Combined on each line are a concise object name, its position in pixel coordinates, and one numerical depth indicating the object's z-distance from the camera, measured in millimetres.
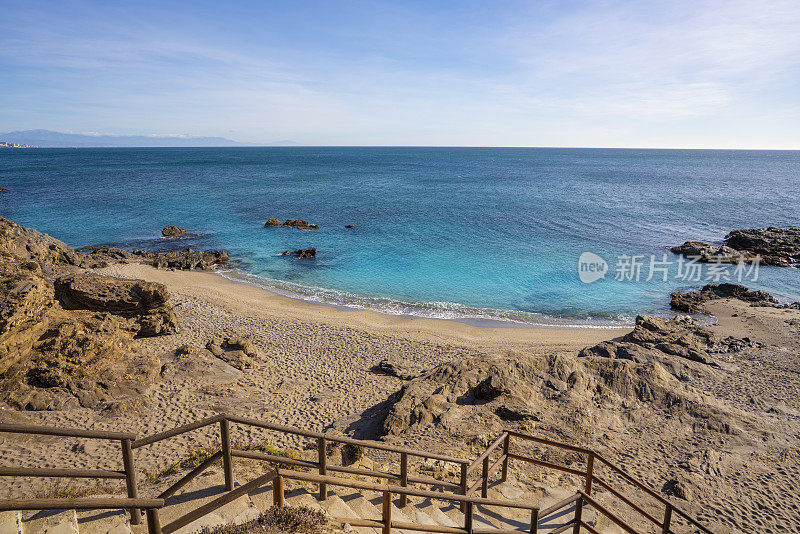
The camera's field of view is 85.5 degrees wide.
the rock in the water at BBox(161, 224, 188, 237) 40000
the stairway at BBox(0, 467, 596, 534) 4664
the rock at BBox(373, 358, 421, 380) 16109
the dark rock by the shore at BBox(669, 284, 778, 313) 25781
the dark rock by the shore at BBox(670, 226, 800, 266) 35594
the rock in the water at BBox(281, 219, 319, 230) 44747
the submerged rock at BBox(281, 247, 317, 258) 34991
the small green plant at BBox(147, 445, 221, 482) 7738
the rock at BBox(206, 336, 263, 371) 15484
